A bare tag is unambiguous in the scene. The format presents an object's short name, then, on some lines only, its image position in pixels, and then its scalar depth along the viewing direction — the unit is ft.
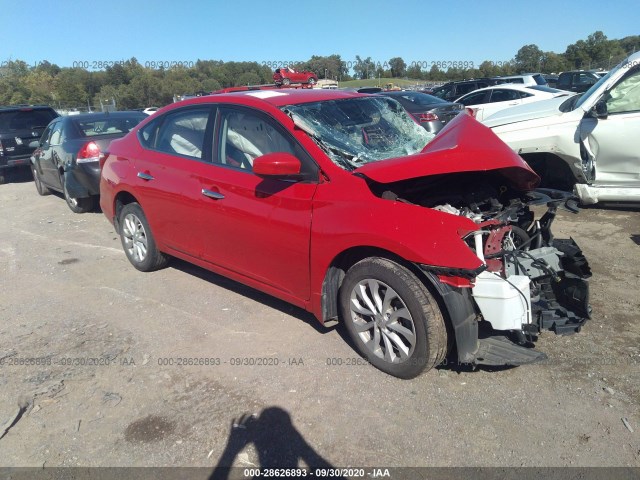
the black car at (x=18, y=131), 38.04
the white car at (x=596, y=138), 18.71
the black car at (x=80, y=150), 24.79
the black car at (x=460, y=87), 55.93
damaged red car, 9.44
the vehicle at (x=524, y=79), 57.16
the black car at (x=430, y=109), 34.99
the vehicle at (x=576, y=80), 63.00
